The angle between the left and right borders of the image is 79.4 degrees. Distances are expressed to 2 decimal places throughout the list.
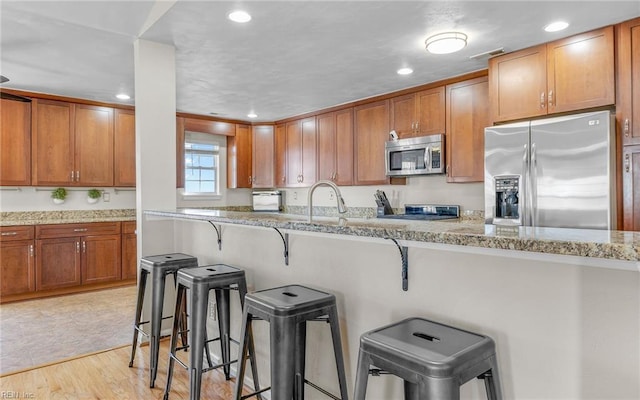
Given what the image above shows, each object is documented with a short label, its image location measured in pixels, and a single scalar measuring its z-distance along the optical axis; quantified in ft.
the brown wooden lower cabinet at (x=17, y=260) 13.85
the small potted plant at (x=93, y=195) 16.48
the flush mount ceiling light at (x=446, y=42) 9.12
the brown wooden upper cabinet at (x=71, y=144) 14.83
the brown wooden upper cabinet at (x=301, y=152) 18.02
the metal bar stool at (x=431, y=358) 3.32
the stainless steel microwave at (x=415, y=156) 13.20
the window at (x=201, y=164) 19.68
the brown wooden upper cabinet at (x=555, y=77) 8.79
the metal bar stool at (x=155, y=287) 7.86
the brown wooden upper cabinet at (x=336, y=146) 16.37
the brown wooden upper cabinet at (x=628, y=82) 8.33
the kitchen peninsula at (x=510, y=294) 3.36
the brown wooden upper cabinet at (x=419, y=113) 13.29
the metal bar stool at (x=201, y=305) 6.43
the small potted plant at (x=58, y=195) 15.78
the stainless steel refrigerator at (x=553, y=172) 8.41
